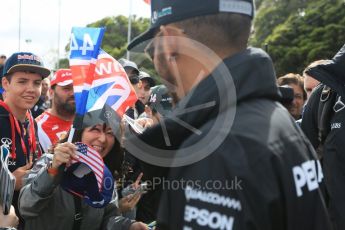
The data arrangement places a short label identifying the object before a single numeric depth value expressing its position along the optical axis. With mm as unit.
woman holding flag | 3041
